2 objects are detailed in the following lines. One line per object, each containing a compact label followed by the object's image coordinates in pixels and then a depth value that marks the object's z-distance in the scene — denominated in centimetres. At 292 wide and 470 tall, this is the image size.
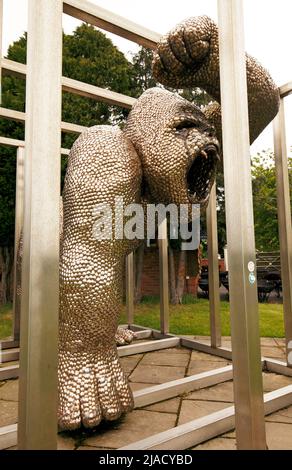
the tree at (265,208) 979
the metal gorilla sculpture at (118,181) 121
